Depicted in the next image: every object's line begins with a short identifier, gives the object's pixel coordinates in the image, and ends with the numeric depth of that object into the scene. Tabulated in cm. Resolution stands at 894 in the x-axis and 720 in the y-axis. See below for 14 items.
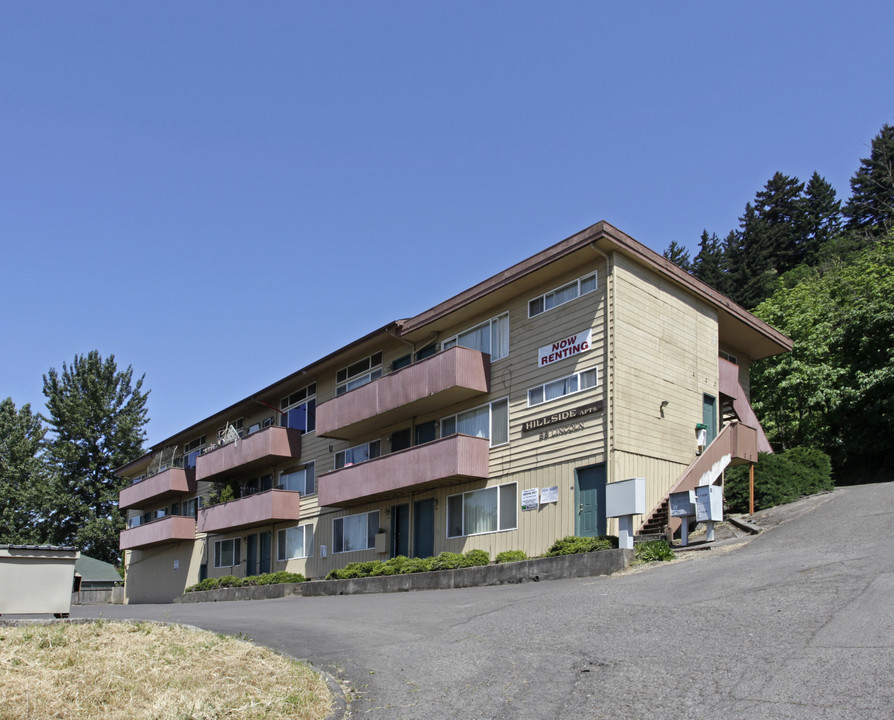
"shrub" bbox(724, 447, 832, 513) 2409
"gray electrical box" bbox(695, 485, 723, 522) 1936
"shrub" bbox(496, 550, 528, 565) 2211
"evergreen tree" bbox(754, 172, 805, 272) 7056
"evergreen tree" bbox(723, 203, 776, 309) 6319
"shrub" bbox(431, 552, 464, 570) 2267
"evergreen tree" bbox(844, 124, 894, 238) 6731
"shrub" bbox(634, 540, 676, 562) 1850
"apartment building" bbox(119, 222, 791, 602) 2306
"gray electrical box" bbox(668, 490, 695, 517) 1988
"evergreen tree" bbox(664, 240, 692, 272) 7756
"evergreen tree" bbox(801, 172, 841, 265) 7088
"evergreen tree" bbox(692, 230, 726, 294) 6800
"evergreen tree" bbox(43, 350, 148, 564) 6156
